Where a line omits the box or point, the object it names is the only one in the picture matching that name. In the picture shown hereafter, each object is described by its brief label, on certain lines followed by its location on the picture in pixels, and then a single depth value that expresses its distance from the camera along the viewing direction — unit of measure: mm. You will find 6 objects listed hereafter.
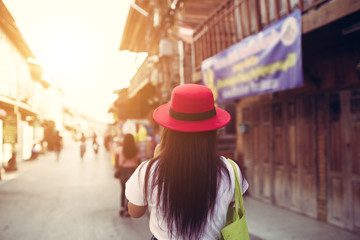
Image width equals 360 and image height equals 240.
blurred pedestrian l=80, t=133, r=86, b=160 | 21369
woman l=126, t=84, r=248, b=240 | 1679
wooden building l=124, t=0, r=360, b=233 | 5559
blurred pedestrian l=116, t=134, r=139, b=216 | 6777
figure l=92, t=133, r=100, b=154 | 25969
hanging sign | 4898
